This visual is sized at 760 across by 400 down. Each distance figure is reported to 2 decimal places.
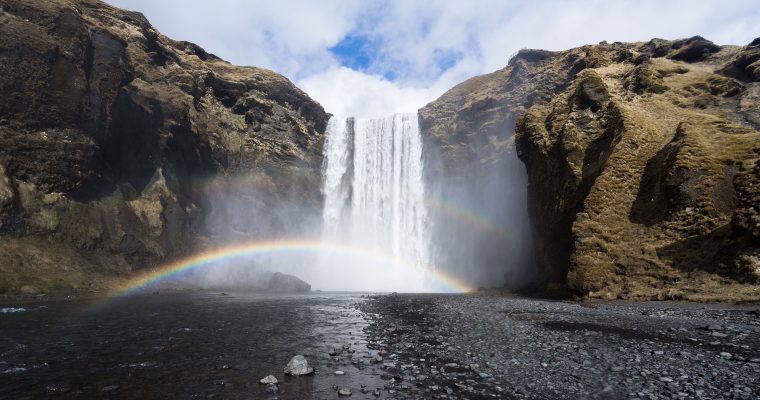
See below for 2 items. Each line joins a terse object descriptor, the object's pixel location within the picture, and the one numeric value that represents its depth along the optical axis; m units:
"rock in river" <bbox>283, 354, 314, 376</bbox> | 9.89
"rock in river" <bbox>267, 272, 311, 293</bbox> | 45.56
